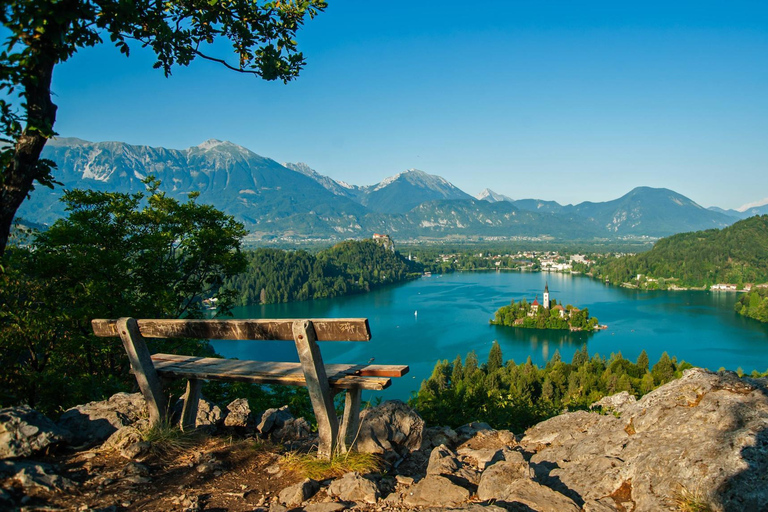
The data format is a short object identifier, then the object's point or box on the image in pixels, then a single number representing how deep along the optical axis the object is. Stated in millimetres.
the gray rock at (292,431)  4387
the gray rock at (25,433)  2928
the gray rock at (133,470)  3104
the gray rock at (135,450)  3395
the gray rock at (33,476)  2646
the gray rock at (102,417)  3736
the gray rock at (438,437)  4403
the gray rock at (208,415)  4340
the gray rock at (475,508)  2389
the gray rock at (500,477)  2785
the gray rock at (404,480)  3121
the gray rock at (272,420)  4457
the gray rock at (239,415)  4461
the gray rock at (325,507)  2704
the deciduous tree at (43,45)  2555
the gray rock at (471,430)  4737
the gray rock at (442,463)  3232
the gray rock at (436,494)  2766
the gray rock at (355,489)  2857
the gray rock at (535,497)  2498
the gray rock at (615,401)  6316
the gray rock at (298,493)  2857
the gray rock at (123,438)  3516
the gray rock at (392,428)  3973
